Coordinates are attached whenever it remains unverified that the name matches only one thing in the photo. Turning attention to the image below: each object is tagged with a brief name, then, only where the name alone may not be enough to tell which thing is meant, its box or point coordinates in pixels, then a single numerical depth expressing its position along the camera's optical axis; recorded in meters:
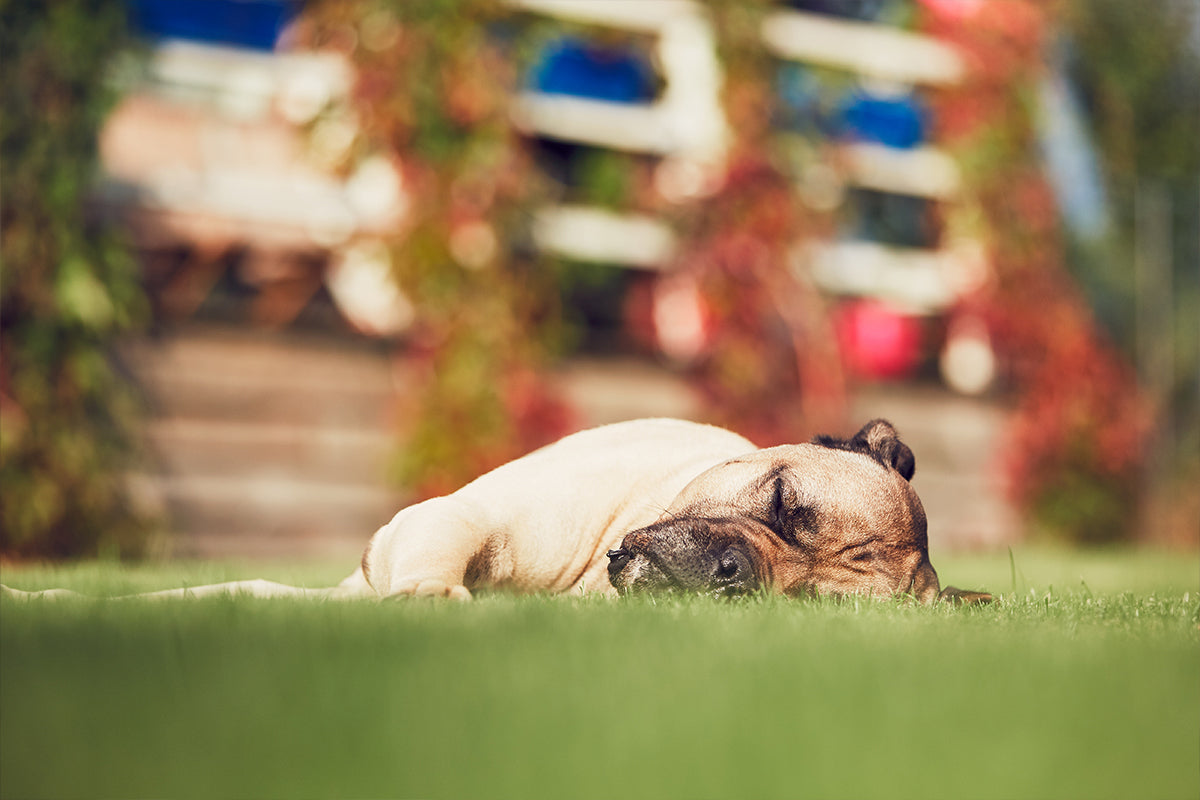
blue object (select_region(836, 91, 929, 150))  10.31
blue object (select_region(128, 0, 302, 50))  8.00
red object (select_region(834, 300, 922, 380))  9.80
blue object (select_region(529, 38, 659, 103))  8.90
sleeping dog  3.14
